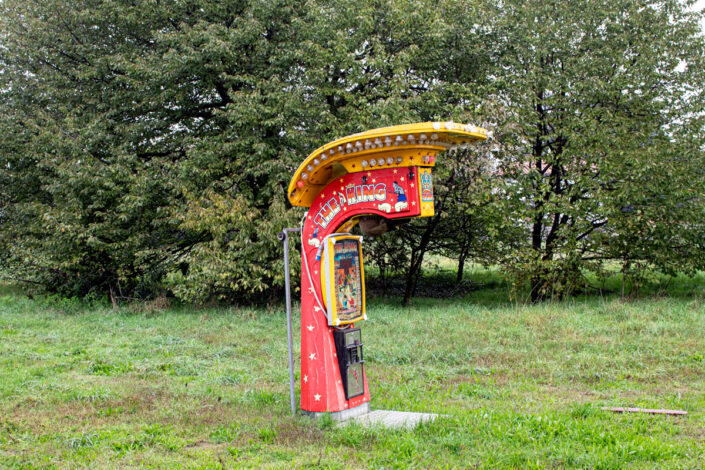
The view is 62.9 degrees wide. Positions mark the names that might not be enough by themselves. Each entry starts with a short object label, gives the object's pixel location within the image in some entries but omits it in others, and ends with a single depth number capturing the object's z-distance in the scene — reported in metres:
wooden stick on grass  5.84
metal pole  6.29
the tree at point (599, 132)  13.45
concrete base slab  5.74
